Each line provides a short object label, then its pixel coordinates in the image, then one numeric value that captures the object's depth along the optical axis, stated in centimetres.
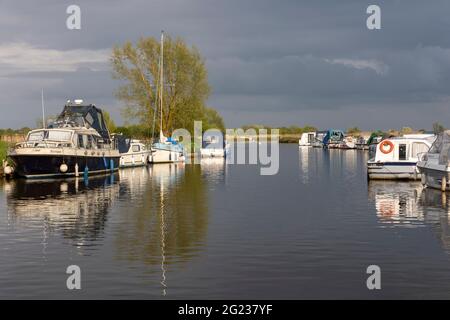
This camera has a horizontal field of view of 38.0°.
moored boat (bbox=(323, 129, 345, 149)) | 16462
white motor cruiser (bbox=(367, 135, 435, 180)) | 4744
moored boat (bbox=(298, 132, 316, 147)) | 18788
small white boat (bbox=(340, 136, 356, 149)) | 15138
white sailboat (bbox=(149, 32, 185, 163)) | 7681
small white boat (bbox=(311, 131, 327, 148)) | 18014
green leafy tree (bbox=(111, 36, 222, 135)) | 9412
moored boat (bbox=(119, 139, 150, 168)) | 7044
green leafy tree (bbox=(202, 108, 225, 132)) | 15877
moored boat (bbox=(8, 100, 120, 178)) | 4988
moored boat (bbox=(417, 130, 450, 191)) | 3734
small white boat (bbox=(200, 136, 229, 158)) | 9450
